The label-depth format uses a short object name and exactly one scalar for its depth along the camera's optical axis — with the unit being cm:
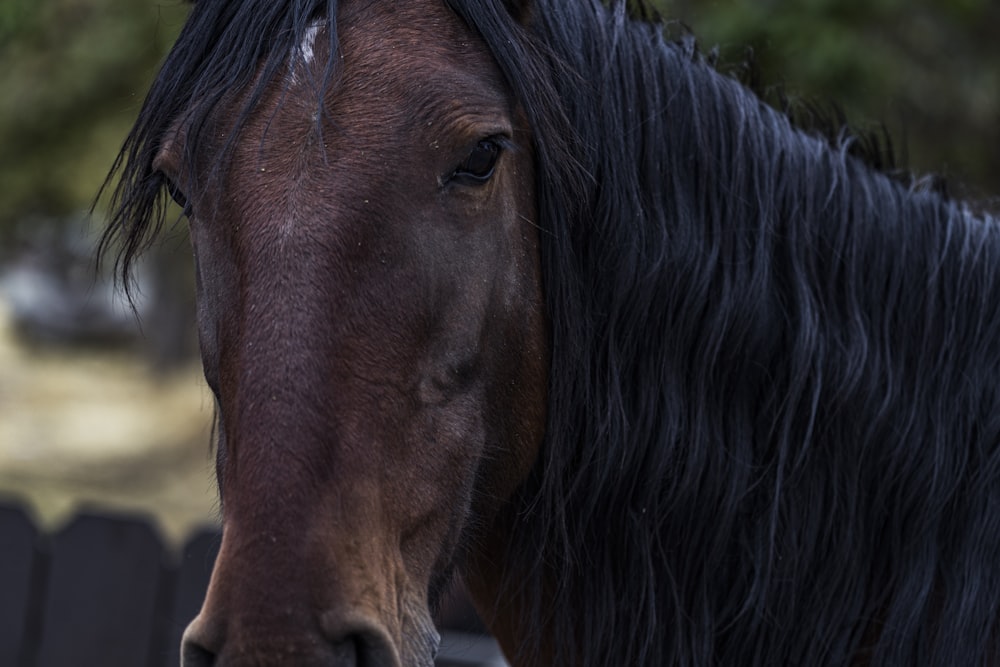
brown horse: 452
